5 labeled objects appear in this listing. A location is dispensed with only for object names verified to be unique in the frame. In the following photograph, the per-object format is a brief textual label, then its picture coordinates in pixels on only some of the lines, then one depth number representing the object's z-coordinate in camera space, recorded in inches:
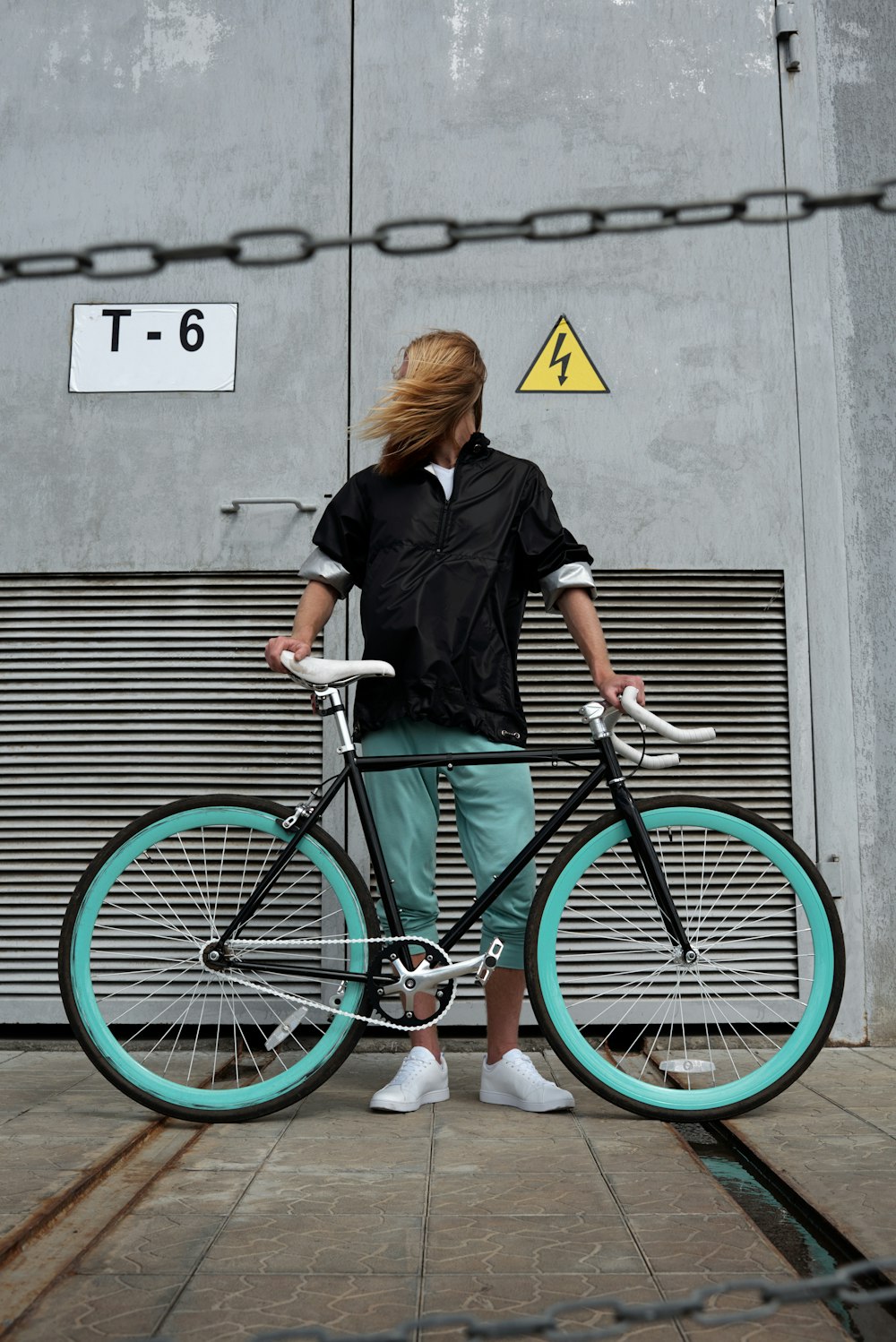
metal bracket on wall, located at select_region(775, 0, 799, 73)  141.9
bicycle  98.7
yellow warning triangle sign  138.7
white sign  139.6
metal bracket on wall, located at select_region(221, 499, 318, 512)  136.3
